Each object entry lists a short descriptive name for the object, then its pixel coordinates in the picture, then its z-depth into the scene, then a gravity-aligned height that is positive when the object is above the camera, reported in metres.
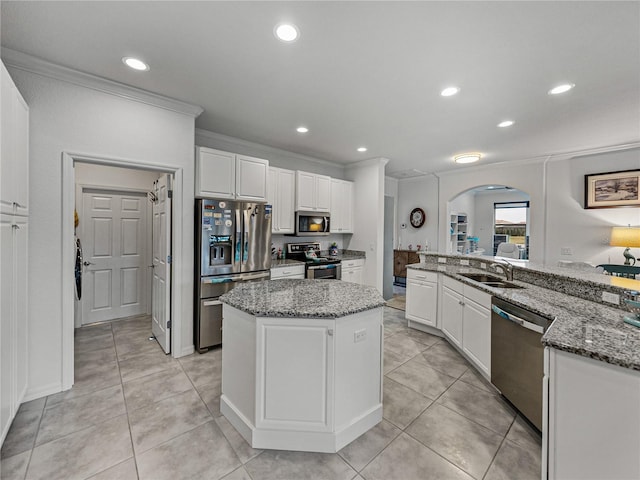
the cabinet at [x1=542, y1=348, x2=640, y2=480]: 1.13 -0.80
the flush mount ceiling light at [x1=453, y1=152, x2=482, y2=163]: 4.61 +1.44
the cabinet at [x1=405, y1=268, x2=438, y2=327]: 3.68 -0.81
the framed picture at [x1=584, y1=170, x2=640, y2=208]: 4.16 +0.84
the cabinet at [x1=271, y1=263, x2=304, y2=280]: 3.88 -0.50
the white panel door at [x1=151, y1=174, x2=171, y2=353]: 3.03 -0.33
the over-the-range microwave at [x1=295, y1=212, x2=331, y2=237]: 4.65 +0.27
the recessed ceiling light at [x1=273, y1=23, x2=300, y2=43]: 1.81 +1.43
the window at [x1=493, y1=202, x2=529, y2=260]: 9.05 +0.56
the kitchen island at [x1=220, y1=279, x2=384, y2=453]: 1.71 -0.86
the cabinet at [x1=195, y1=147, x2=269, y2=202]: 3.23 +0.80
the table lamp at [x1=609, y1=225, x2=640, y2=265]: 3.86 +0.05
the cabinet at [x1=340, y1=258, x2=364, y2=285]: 4.96 -0.59
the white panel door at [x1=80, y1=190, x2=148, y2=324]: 3.96 -0.28
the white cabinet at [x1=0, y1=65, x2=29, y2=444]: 1.67 -0.10
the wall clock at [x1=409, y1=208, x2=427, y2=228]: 6.85 +0.57
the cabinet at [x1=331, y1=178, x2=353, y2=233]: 5.16 +0.65
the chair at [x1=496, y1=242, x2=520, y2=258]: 6.87 -0.26
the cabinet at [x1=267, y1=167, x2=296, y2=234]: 4.31 +0.66
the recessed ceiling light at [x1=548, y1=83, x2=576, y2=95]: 2.51 +1.46
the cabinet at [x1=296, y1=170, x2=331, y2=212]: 4.59 +0.83
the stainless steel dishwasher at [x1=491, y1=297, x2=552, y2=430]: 1.88 -0.90
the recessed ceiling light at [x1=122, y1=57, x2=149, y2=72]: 2.20 +1.45
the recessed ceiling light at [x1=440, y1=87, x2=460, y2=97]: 2.58 +1.46
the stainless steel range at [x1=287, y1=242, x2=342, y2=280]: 4.36 -0.37
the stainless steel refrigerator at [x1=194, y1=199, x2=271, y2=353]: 3.11 -0.21
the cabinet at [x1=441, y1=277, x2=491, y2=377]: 2.55 -0.88
